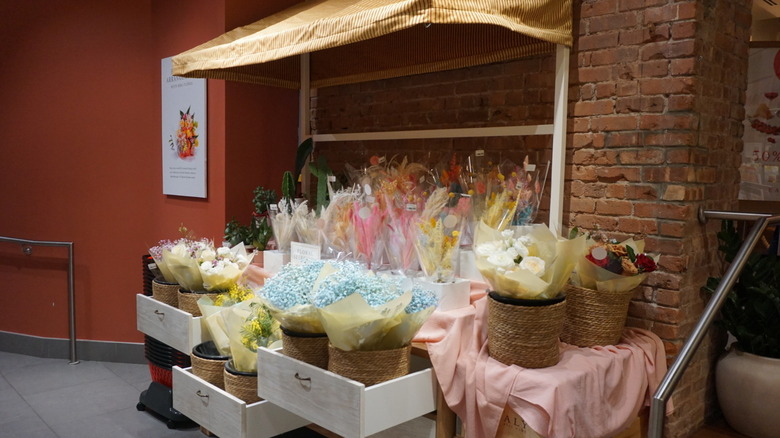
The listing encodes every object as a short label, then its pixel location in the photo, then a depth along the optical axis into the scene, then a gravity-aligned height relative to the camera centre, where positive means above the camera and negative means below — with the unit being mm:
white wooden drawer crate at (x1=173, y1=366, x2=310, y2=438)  2115 -893
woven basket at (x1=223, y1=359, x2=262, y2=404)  2262 -815
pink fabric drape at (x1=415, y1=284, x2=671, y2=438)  1889 -691
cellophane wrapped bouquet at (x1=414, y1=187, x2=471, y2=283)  2311 -300
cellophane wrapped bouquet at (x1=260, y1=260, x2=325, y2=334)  1986 -443
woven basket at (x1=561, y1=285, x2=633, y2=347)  2209 -515
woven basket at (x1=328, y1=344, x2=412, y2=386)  1860 -601
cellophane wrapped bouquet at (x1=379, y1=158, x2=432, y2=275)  2475 -213
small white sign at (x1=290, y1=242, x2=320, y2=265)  2783 -401
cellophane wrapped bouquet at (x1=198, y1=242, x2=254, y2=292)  2750 -471
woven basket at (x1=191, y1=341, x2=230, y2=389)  2410 -804
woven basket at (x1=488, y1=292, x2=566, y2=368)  1956 -508
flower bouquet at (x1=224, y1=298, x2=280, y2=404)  2268 -663
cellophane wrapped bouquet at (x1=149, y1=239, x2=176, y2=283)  3014 -500
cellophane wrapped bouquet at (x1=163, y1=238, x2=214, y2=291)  2799 -466
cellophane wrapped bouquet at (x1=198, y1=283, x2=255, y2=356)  2480 -615
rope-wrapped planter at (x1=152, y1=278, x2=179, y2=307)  2967 -635
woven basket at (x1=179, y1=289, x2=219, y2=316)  2779 -629
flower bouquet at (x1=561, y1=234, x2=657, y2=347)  2172 -420
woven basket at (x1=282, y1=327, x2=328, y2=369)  2023 -599
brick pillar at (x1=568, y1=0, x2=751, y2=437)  2344 +149
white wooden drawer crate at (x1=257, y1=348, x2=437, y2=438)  1807 -717
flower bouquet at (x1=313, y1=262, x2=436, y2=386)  1799 -463
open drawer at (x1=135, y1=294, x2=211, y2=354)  2696 -756
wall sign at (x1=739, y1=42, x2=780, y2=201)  4172 +334
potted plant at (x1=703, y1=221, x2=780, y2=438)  2420 -699
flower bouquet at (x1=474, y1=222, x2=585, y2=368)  1949 -391
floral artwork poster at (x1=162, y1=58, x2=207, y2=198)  3832 +169
